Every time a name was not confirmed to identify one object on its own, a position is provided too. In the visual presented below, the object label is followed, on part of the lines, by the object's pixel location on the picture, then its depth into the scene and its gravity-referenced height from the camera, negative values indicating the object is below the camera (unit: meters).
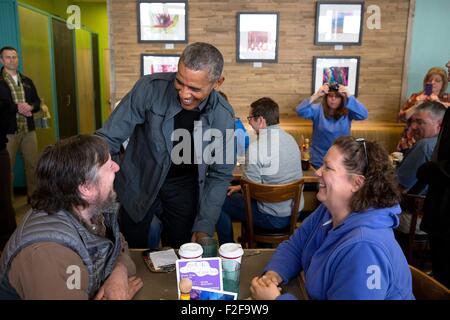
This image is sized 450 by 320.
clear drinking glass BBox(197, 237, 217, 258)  1.64 -0.68
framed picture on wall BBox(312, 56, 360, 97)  5.46 +0.13
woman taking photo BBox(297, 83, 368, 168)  4.34 -0.39
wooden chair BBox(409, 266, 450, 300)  1.33 -0.70
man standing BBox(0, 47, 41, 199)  4.66 -0.36
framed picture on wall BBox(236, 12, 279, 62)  5.33 +0.55
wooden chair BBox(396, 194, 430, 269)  2.88 -1.15
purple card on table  1.37 -0.65
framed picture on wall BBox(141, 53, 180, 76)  5.51 +0.19
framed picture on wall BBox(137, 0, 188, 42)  5.34 +0.73
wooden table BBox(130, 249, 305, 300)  1.46 -0.77
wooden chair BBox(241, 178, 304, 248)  2.71 -0.82
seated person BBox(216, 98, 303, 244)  2.94 -0.67
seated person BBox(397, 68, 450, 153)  4.54 -0.09
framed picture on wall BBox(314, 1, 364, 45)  5.29 +0.75
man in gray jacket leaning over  2.12 -0.41
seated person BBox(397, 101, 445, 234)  2.97 -0.48
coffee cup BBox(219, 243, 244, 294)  1.48 -0.69
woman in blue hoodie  1.28 -0.55
